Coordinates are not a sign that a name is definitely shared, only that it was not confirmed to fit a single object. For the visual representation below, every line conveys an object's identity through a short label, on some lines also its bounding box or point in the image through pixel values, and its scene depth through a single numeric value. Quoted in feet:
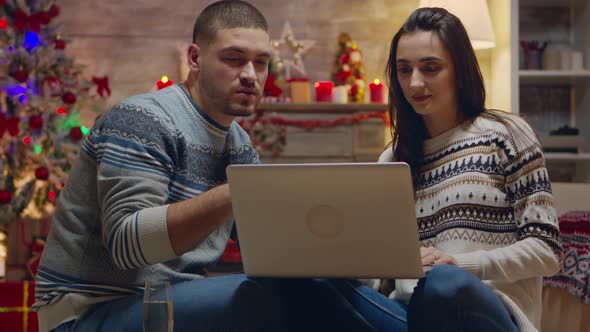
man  4.66
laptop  4.17
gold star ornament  15.52
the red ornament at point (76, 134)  13.56
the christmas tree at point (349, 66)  15.12
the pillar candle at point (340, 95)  14.88
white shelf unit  14.67
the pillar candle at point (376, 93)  14.97
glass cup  3.96
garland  14.62
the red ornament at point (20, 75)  13.30
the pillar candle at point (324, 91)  14.88
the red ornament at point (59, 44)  13.96
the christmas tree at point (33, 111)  13.46
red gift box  10.64
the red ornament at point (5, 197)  13.19
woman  5.18
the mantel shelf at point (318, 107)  14.74
